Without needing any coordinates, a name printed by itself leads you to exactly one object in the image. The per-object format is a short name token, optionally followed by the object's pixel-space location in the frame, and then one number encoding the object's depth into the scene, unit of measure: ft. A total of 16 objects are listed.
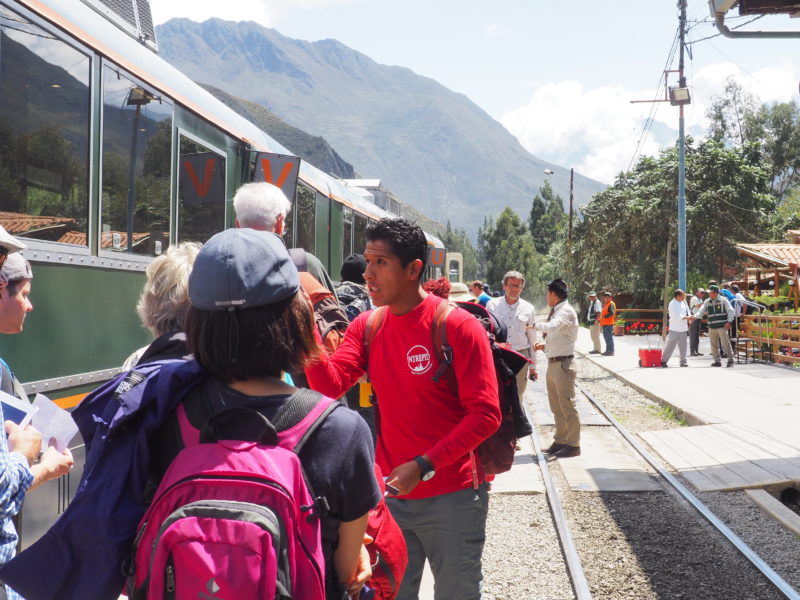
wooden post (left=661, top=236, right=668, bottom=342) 88.02
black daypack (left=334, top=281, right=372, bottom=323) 16.00
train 12.46
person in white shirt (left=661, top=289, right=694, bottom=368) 57.62
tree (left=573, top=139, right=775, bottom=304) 112.88
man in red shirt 9.70
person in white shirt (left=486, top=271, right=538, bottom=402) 29.17
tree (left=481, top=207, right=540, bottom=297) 256.73
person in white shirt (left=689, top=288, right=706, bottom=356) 70.13
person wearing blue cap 5.43
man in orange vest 69.36
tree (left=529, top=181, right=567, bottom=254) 316.19
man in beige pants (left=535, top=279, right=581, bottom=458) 28.50
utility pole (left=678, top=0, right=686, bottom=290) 76.33
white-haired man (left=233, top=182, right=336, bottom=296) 10.78
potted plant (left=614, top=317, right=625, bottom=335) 107.91
